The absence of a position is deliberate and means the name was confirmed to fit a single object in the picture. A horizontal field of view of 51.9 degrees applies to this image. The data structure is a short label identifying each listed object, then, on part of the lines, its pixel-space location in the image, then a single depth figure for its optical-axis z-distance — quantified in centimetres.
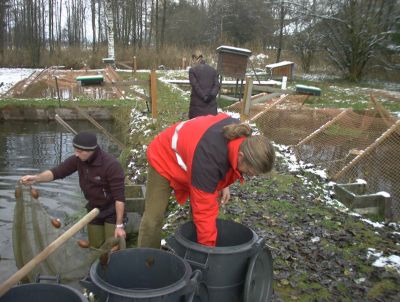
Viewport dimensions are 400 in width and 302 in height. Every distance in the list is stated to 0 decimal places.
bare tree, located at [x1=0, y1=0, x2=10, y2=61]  3197
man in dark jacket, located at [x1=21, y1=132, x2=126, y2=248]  376
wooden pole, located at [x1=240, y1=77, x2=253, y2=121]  781
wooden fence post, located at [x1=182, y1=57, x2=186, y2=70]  3022
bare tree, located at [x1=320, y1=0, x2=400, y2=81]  2269
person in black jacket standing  773
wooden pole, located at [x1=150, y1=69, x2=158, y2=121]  933
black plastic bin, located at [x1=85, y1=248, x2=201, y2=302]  248
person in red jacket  265
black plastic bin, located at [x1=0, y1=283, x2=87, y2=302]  237
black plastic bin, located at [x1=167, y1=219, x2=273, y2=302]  270
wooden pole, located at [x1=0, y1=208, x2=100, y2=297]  230
